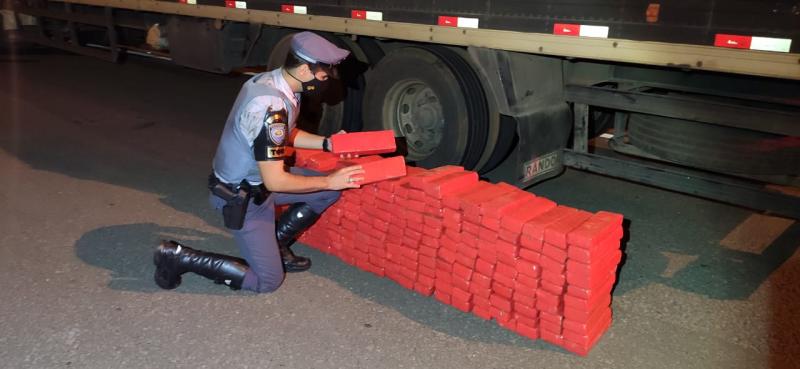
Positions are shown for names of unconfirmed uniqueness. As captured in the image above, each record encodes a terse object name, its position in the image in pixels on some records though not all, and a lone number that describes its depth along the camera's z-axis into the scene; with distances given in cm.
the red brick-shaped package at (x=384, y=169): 383
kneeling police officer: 354
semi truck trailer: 367
